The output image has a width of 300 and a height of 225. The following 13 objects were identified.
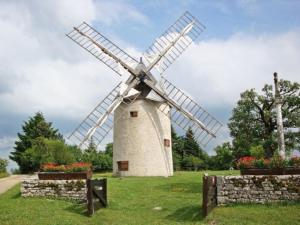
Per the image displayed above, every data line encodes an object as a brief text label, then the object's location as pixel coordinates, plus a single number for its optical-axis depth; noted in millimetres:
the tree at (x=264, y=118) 29529
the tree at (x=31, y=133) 37204
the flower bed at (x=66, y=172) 13657
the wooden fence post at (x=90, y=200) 11225
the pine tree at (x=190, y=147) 44901
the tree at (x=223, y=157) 35958
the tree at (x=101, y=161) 40578
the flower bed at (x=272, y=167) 11338
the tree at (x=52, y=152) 27987
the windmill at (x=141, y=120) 20540
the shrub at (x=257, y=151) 24739
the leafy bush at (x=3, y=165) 29407
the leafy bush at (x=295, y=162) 11388
